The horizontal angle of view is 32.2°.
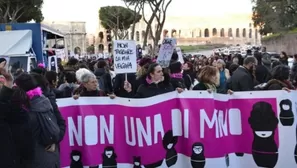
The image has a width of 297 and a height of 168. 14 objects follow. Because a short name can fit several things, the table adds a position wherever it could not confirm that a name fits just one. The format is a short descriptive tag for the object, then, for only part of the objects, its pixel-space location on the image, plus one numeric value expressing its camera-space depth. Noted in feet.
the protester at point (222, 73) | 33.59
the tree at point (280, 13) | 150.78
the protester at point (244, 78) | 27.25
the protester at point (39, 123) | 15.43
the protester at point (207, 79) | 21.63
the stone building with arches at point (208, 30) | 499.10
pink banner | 19.44
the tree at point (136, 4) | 142.03
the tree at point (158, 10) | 122.38
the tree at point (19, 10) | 145.89
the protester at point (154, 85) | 21.82
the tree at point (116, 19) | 274.83
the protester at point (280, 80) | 21.49
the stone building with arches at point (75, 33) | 369.81
